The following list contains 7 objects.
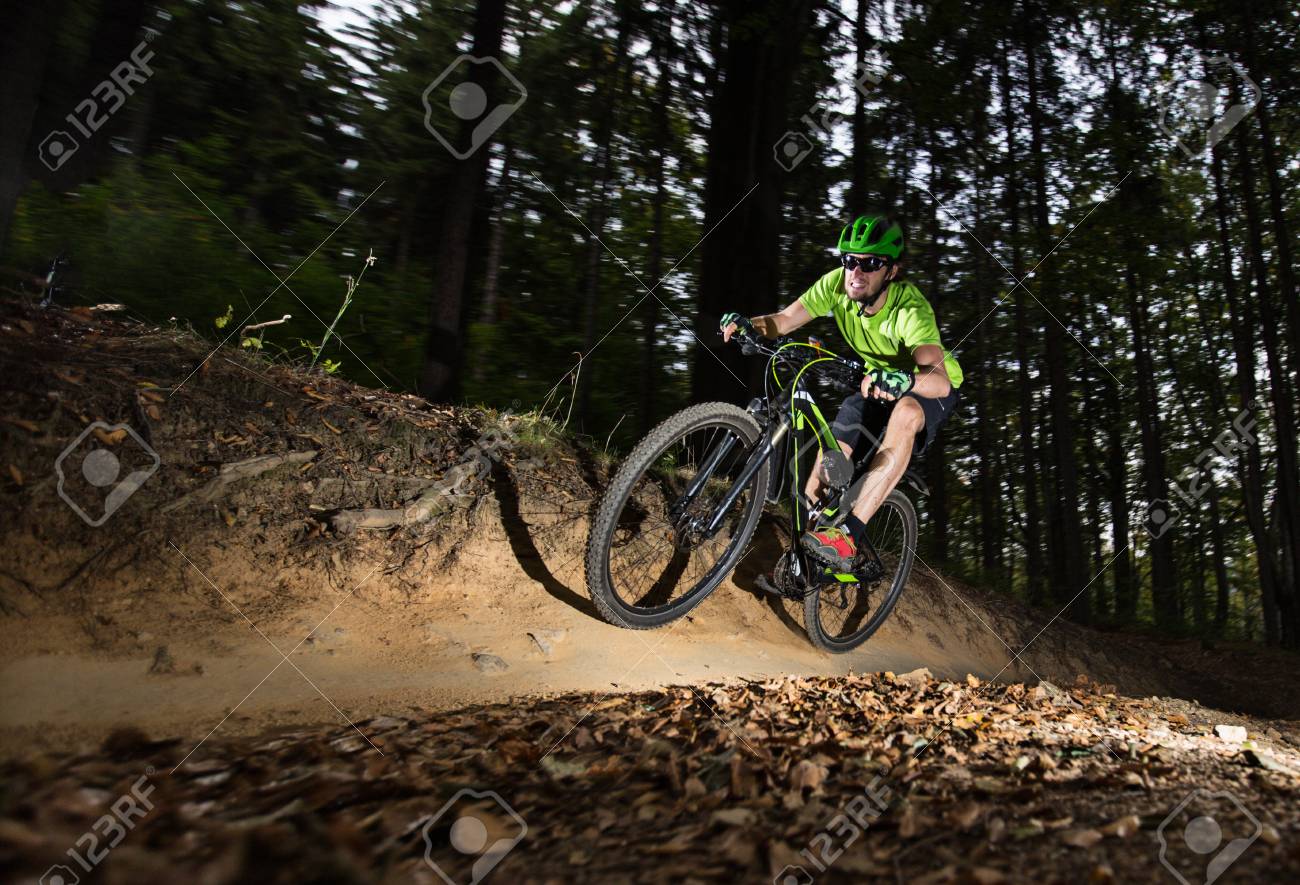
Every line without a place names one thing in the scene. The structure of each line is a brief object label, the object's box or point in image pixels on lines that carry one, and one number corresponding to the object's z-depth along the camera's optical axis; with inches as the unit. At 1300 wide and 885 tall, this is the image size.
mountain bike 157.5
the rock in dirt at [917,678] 166.4
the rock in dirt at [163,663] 119.3
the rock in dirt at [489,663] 143.5
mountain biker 166.6
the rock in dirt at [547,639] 155.4
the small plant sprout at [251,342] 197.2
